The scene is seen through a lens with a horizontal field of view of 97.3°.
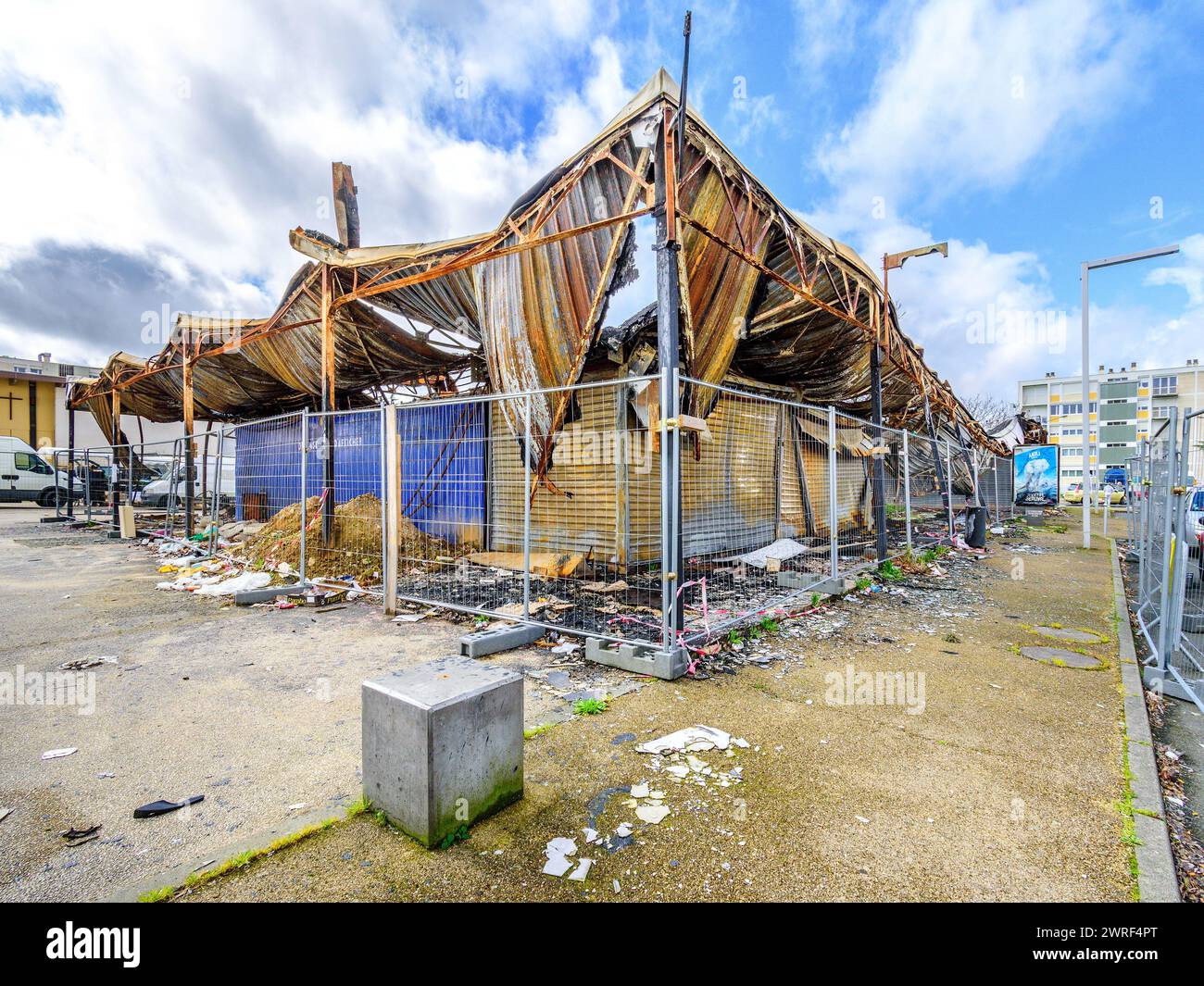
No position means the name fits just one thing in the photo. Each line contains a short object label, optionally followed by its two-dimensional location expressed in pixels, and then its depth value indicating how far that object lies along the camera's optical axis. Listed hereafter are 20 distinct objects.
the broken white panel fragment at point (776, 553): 8.58
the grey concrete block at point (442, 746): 2.14
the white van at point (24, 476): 18.94
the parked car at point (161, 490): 16.67
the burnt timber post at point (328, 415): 7.68
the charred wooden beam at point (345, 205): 8.13
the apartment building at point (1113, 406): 55.84
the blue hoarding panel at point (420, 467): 9.43
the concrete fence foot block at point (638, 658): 4.19
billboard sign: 23.83
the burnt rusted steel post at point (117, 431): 14.62
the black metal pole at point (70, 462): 15.59
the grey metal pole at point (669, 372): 4.25
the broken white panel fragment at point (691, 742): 3.05
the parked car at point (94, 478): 17.08
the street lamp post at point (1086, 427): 12.29
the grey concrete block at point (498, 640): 4.67
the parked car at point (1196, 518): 7.43
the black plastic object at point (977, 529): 12.35
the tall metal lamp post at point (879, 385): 8.82
